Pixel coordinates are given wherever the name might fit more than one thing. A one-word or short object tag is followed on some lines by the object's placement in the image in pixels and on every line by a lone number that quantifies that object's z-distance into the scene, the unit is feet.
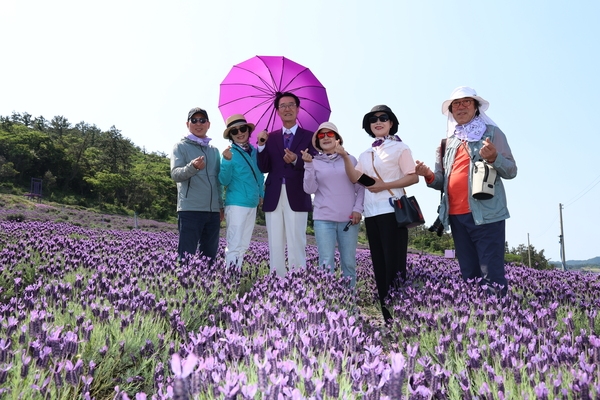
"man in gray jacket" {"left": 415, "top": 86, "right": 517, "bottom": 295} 12.75
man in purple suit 15.94
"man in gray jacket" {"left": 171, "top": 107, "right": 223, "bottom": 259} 16.71
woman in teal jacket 16.38
